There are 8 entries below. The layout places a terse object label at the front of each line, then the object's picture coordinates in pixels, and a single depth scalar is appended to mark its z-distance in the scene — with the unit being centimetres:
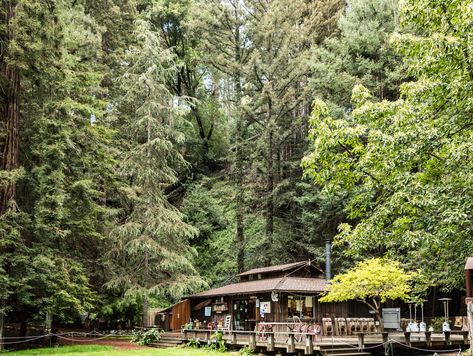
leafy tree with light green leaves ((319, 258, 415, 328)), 1703
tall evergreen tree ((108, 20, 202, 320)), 2612
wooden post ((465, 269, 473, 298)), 1127
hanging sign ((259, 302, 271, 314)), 2152
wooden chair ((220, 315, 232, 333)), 2371
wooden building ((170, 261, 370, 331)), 2103
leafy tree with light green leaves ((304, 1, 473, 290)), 1023
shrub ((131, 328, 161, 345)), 2312
